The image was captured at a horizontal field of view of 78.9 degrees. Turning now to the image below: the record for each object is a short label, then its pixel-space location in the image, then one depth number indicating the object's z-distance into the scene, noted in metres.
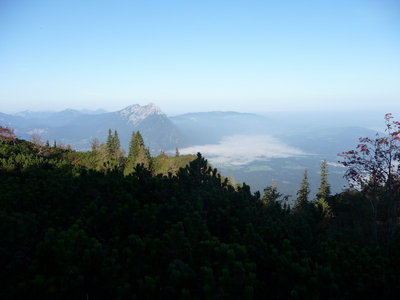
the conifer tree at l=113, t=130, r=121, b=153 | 67.25
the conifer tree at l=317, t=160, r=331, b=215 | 47.83
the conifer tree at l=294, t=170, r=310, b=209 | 47.92
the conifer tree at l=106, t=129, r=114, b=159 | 62.06
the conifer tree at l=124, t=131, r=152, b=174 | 55.63
